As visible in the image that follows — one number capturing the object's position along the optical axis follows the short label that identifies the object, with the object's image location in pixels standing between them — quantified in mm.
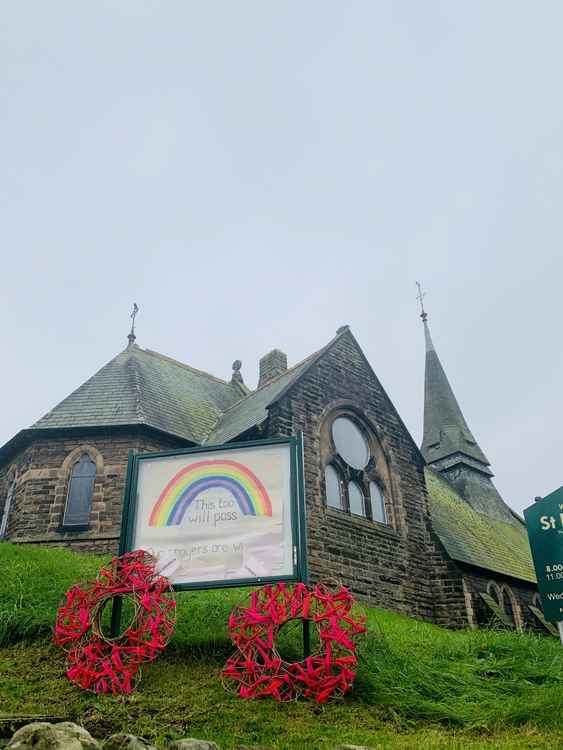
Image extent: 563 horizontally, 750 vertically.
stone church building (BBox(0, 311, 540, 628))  17641
